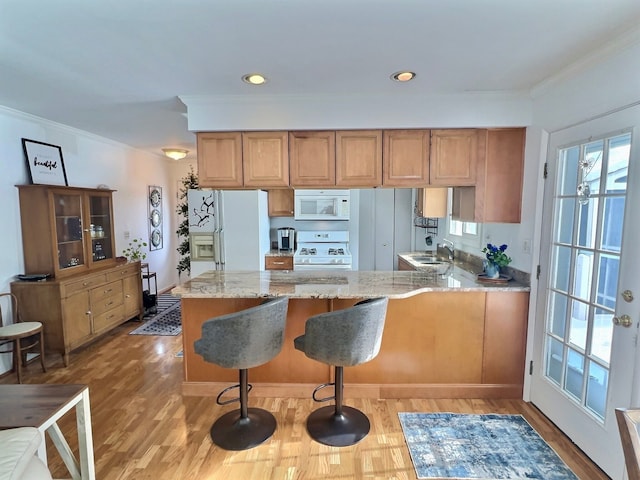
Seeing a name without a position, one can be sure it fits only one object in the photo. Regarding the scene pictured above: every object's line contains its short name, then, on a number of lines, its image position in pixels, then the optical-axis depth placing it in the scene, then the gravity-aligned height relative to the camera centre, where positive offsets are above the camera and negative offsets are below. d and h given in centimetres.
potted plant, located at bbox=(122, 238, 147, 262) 488 -53
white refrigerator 451 -21
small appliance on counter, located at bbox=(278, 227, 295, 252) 506 -36
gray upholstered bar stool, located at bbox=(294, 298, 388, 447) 198 -75
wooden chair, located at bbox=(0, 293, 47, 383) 282 -103
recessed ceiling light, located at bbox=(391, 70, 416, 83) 223 +94
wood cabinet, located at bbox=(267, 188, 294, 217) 501 +18
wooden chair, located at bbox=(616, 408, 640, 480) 94 -62
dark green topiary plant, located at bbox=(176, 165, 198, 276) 517 -26
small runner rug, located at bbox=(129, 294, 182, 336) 419 -143
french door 174 -39
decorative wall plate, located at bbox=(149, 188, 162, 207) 559 +29
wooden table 133 -80
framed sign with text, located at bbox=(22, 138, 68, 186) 335 +53
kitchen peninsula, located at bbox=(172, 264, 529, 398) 261 -101
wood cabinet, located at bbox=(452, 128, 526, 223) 274 +32
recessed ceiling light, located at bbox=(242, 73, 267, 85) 227 +93
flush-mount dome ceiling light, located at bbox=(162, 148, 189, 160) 450 +83
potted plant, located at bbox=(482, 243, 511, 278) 274 -36
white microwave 452 +15
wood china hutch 321 -56
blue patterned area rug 191 -143
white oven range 466 -52
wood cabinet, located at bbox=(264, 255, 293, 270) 478 -66
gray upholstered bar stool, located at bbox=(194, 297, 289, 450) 195 -76
